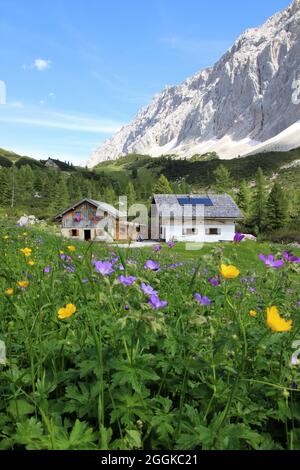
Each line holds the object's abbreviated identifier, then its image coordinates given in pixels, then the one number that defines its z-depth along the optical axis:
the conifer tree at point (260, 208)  66.56
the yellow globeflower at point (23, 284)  2.90
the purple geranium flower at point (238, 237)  3.38
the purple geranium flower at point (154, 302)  2.19
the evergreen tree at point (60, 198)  96.19
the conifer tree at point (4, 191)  96.56
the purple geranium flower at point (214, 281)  3.56
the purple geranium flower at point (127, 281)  2.19
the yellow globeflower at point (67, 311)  2.17
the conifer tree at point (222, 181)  98.88
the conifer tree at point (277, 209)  63.56
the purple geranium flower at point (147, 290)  2.25
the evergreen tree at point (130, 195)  98.86
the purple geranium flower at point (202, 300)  2.62
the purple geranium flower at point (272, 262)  2.89
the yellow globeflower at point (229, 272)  2.23
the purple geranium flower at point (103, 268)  2.45
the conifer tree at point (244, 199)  74.88
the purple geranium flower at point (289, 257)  2.92
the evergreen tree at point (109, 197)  110.07
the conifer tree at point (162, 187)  90.75
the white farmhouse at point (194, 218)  57.41
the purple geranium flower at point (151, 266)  3.06
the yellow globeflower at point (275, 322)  1.67
